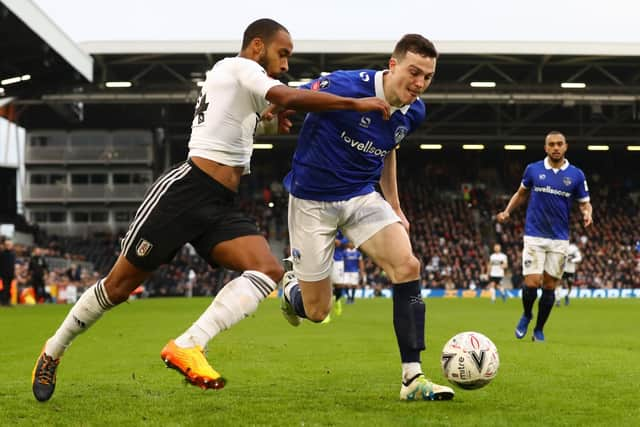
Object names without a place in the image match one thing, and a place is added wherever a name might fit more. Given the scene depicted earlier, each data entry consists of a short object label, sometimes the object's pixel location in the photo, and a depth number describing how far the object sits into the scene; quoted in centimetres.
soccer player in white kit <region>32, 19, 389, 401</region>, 484
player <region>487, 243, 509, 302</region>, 2747
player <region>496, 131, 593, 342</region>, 1066
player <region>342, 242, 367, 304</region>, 2270
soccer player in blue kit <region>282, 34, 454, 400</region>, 548
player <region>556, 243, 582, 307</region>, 2389
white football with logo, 548
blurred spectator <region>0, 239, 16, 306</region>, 2347
